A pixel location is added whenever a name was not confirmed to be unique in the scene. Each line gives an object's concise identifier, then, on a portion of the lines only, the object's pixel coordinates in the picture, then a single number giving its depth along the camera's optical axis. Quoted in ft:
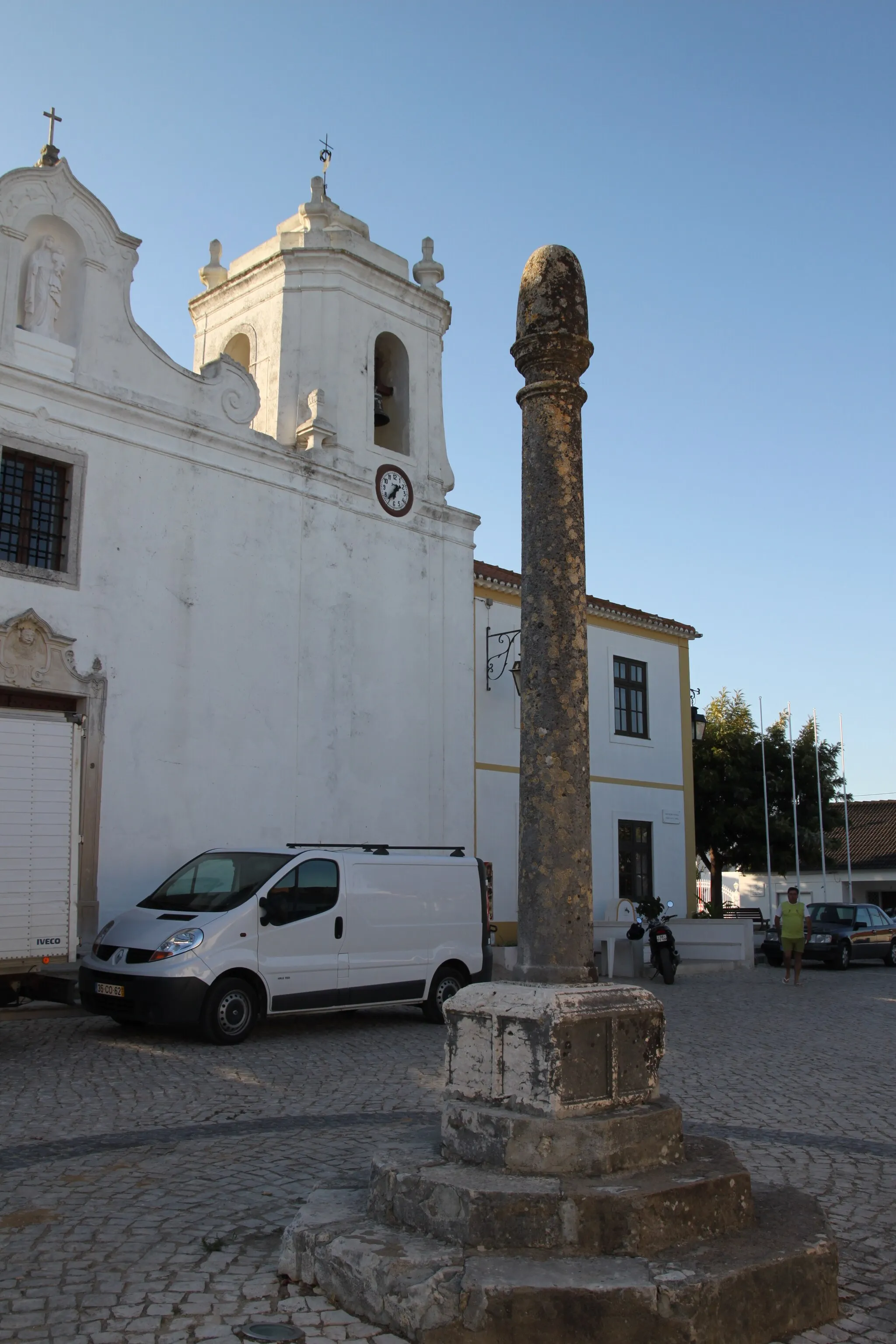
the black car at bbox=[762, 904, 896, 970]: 76.33
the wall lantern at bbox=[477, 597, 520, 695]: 66.33
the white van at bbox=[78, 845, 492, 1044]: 34.09
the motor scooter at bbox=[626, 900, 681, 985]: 60.95
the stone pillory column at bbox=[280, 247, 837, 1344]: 12.61
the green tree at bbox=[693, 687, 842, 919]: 112.68
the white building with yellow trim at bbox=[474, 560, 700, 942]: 66.03
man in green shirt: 58.75
